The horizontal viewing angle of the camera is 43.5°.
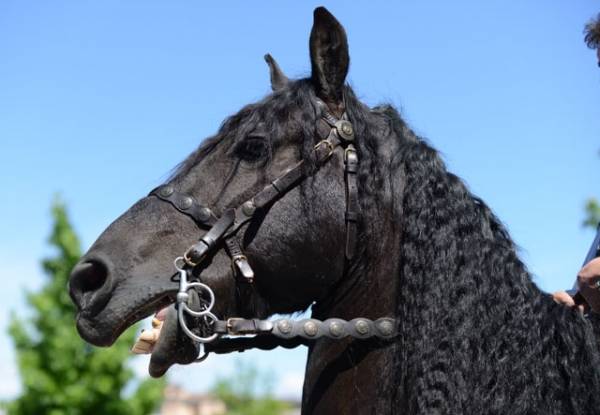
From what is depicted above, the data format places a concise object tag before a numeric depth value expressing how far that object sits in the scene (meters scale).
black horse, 3.19
